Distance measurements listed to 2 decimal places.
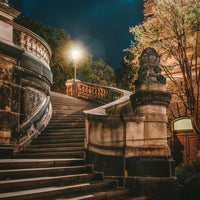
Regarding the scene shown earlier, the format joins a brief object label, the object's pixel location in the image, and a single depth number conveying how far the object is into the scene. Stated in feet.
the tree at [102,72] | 128.34
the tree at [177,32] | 38.74
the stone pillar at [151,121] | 20.62
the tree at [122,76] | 118.42
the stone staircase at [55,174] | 16.66
